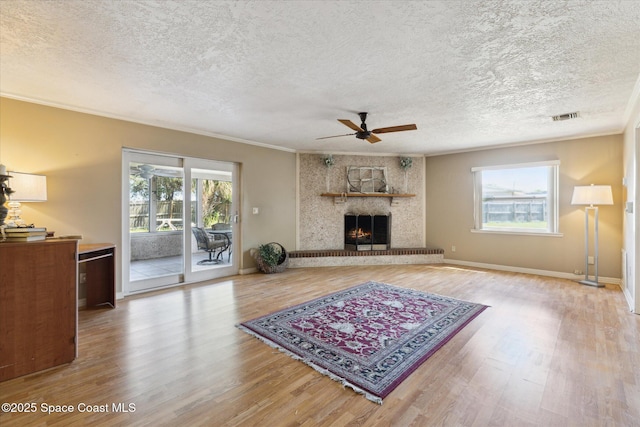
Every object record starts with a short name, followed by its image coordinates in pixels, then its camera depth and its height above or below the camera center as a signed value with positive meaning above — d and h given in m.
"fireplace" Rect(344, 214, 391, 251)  6.55 -0.41
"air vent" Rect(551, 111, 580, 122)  3.85 +1.34
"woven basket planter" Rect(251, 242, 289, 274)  5.46 -0.95
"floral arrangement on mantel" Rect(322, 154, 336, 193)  6.31 +1.13
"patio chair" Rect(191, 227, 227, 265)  4.99 -0.54
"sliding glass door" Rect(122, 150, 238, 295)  4.27 -0.09
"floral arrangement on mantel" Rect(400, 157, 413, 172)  6.59 +1.18
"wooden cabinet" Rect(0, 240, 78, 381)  2.08 -0.70
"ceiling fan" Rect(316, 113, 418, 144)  3.63 +1.10
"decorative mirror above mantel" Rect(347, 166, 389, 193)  6.60 +0.81
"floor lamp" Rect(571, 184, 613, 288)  4.45 +0.20
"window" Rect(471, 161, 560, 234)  5.33 +0.32
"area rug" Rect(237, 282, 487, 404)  2.19 -1.17
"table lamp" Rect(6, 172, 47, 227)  2.93 +0.25
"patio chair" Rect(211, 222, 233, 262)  5.21 -0.33
